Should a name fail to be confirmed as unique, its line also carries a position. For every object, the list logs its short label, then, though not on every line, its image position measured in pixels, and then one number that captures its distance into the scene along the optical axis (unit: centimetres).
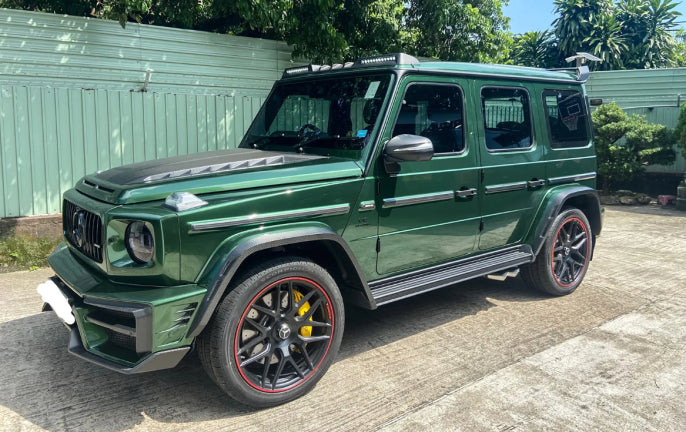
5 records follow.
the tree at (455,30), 954
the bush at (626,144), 1182
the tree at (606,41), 2302
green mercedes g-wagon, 301
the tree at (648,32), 2345
